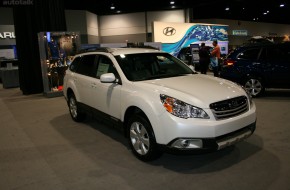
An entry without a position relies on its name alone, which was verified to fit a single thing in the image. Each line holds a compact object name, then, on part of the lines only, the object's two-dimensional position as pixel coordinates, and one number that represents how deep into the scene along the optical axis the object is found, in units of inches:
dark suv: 304.2
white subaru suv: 138.3
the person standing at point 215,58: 453.1
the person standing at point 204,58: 495.5
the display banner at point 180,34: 644.1
